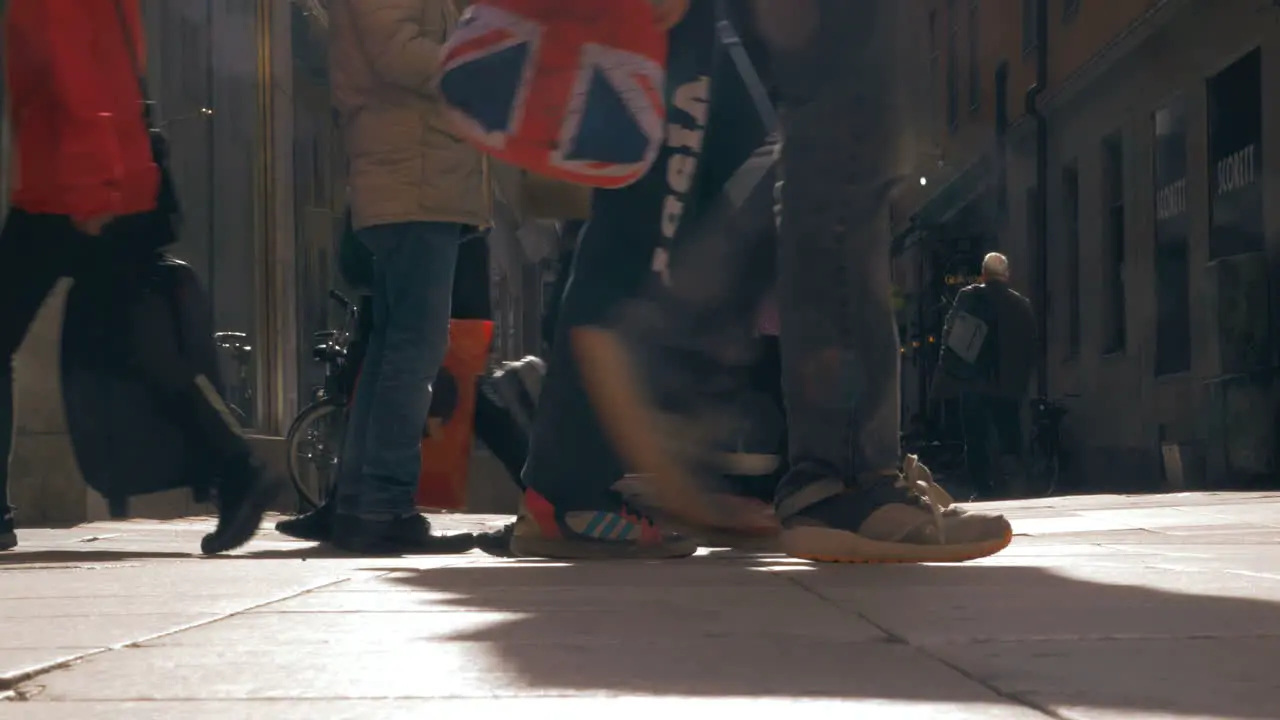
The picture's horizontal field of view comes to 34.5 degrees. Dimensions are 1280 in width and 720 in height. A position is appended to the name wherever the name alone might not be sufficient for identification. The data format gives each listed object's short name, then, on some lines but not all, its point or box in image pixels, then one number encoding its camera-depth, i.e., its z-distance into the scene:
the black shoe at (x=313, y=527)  5.56
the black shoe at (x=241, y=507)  5.04
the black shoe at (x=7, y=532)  5.18
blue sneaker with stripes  4.10
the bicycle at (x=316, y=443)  8.97
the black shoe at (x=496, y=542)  4.84
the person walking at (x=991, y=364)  12.93
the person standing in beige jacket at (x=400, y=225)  5.04
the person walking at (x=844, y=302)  3.70
